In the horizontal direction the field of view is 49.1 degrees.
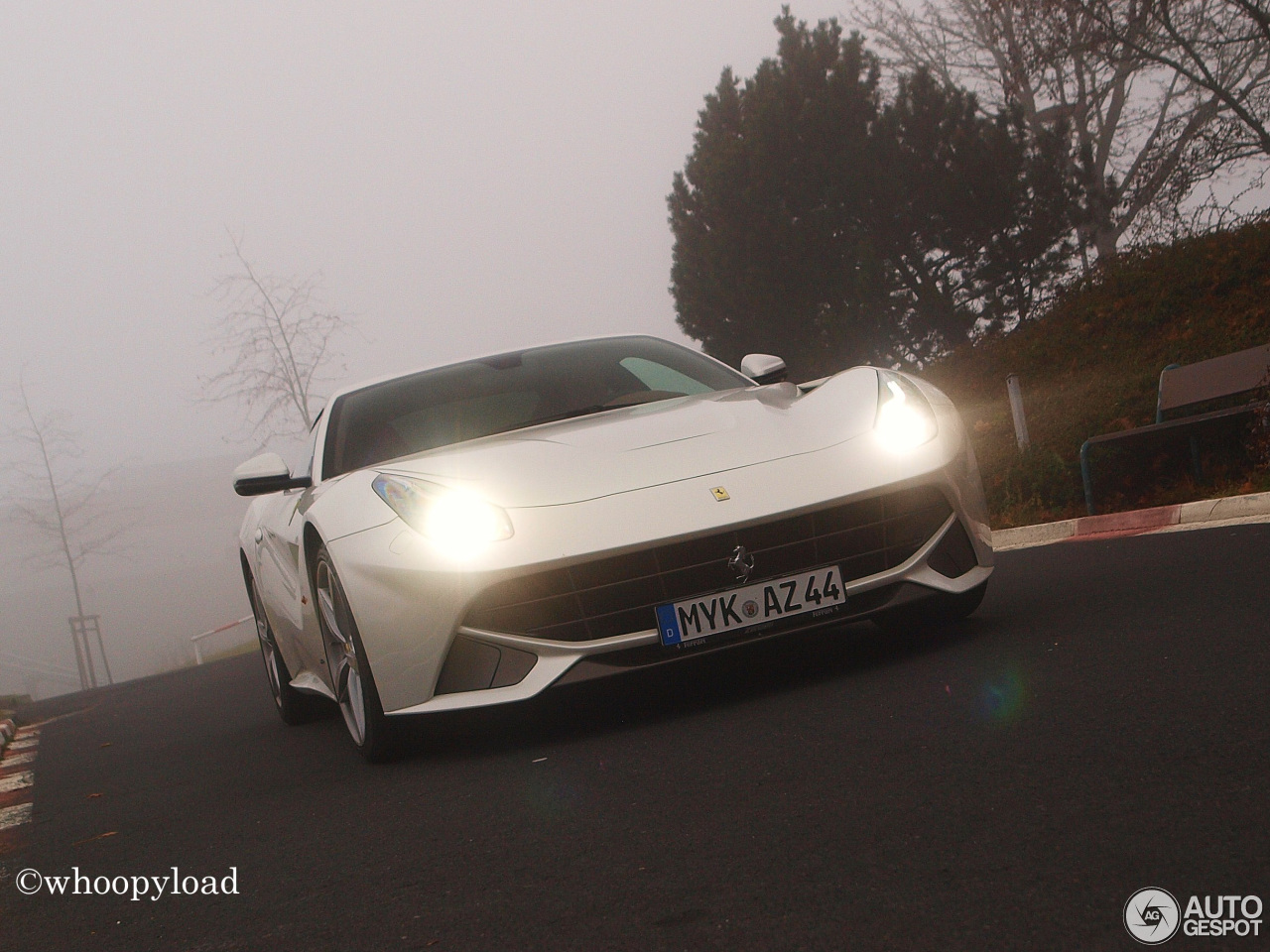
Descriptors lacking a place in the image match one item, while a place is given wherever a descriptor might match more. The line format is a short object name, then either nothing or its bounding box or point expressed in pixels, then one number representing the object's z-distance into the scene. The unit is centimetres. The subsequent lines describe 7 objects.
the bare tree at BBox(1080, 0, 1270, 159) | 2012
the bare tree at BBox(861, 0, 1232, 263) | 2145
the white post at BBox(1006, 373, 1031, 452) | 1273
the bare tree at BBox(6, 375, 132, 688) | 3803
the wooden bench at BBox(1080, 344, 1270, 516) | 970
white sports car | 404
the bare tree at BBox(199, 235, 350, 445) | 2791
